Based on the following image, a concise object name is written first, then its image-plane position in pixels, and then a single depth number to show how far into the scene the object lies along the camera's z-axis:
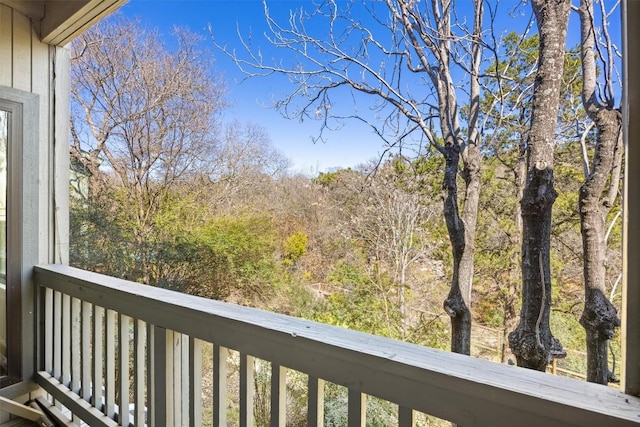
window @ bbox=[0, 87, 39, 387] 1.92
